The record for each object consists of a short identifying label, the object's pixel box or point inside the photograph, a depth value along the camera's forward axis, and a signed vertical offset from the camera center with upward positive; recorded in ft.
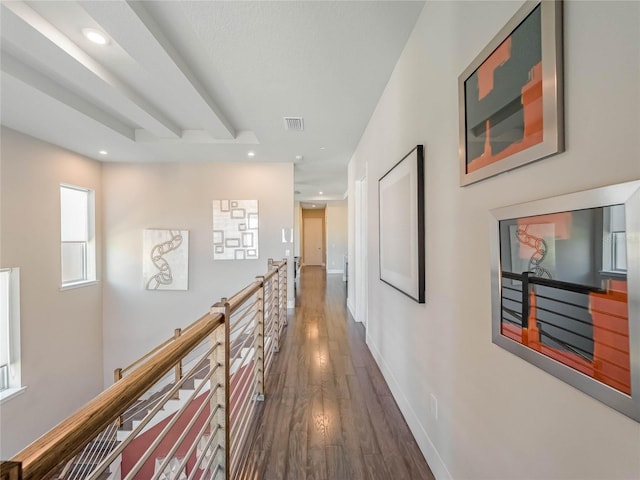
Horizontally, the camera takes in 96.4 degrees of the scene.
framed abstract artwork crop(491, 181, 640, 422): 1.97 -0.43
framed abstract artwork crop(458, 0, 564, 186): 2.55 +1.54
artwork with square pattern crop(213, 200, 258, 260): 17.29 +0.72
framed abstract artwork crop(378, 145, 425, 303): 5.65 +0.31
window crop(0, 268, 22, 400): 11.65 -3.69
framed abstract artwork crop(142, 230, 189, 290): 17.01 -1.12
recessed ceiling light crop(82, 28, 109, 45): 6.42 +4.72
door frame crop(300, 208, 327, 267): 41.73 +2.55
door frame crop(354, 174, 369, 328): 13.46 -0.41
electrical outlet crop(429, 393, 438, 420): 5.08 -3.02
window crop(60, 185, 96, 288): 14.97 +0.27
